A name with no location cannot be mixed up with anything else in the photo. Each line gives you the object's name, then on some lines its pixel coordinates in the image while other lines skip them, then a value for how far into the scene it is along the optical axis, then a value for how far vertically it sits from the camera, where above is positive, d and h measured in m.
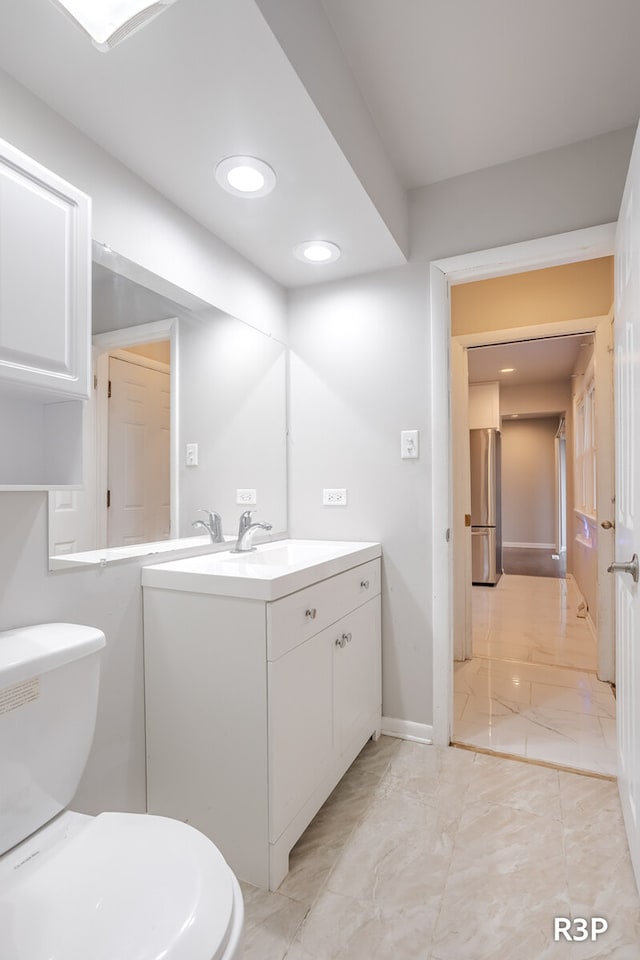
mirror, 1.45 +0.26
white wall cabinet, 1.02 +0.38
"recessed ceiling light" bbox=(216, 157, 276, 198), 1.53 +1.02
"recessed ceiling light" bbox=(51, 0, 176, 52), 0.94 +0.93
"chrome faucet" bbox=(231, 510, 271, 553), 2.03 -0.19
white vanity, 1.36 -0.63
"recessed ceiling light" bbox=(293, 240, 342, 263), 2.01 +1.01
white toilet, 0.75 -0.68
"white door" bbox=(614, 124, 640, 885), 1.31 -0.01
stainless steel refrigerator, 5.16 -0.04
